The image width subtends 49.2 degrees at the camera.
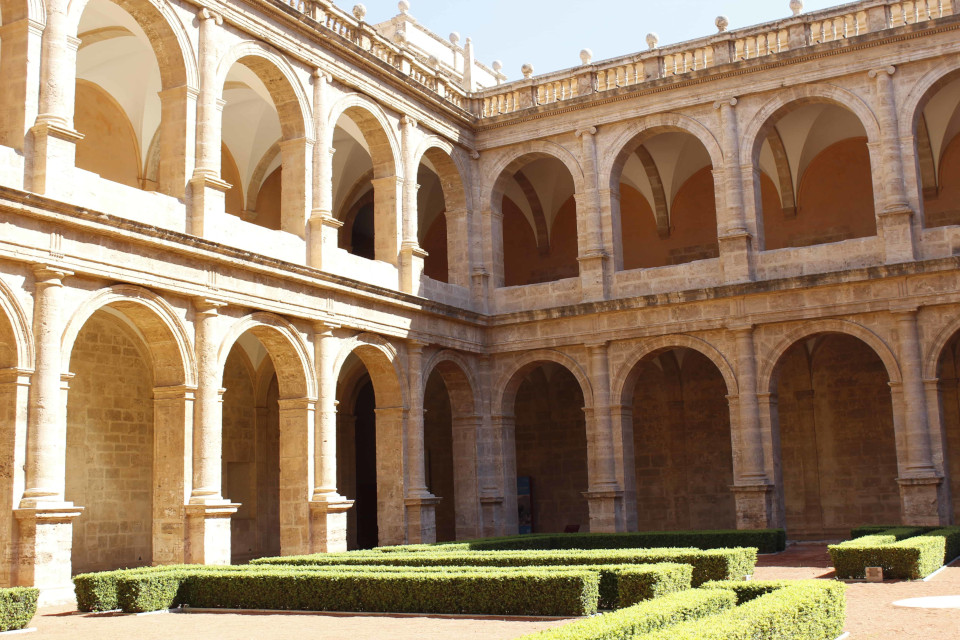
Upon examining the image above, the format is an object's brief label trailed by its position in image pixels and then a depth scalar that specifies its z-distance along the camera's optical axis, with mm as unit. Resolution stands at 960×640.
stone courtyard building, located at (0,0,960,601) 14039
